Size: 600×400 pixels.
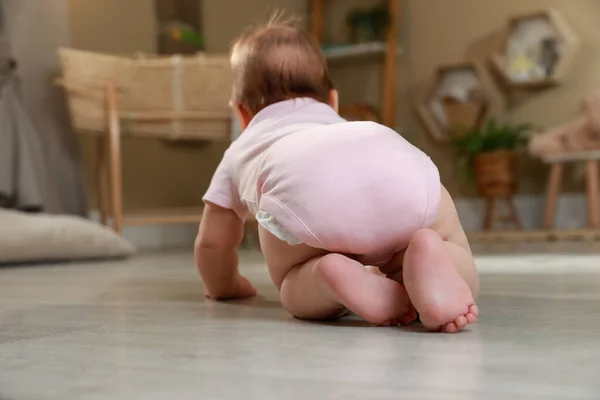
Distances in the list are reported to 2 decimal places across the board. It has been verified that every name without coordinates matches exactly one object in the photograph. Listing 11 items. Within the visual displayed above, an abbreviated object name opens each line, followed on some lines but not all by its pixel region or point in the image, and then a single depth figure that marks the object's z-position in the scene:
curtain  2.08
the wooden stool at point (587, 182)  2.57
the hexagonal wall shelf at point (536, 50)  2.80
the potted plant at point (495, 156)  2.80
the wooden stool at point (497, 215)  2.88
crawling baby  0.69
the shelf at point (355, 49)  3.09
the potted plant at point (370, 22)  3.12
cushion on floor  1.72
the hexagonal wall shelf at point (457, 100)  3.03
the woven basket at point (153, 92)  2.20
